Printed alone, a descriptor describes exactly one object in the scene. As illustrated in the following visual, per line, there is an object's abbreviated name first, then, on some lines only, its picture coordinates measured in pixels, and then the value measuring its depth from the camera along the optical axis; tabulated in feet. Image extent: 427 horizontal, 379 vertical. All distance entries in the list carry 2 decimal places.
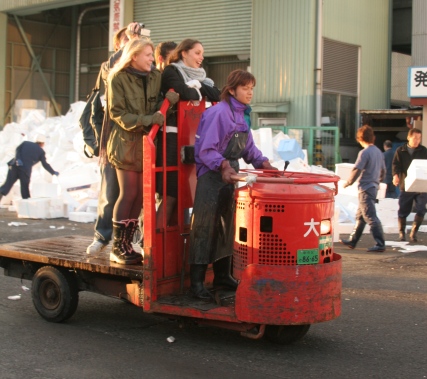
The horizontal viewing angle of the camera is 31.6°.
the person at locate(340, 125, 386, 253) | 35.88
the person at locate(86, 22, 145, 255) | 22.33
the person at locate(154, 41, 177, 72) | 23.06
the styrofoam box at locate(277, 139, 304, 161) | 65.00
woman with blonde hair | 20.61
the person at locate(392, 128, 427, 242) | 40.47
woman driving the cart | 19.77
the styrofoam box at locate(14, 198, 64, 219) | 50.52
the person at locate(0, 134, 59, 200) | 55.47
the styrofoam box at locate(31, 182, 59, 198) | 54.49
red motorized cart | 18.01
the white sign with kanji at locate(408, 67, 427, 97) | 62.13
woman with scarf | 20.59
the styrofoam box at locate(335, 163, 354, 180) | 49.08
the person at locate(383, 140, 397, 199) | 65.36
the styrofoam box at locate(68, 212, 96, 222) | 49.75
